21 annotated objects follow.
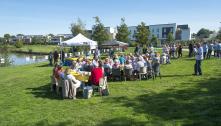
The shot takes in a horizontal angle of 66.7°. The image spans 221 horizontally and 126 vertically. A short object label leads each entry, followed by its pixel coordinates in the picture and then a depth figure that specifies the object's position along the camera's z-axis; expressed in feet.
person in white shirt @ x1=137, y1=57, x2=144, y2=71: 29.40
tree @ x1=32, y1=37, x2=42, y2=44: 248.38
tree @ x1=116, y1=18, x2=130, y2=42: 117.61
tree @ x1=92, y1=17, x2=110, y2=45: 102.72
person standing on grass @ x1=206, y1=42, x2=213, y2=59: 49.55
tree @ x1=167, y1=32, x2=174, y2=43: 163.52
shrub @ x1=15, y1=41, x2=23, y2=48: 184.87
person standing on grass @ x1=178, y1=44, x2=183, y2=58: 53.88
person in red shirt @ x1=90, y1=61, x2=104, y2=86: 23.07
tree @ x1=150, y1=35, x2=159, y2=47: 137.00
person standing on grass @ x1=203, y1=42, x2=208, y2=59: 48.03
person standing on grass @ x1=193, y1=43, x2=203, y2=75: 30.21
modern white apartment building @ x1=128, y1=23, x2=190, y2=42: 221.80
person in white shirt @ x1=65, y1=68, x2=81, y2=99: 22.39
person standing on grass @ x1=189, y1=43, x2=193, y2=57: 54.68
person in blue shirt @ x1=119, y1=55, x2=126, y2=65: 33.76
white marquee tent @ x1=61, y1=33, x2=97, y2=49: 56.30
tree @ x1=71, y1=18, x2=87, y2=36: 116.56
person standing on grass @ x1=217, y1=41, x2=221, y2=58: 49.71
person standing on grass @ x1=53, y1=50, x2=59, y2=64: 50.52
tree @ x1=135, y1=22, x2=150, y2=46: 115.30
